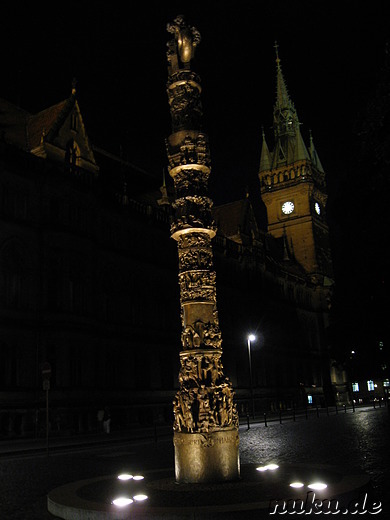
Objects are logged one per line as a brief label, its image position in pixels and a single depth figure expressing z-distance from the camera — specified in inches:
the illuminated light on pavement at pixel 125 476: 478.3
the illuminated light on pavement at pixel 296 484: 390.9
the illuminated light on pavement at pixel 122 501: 346.3
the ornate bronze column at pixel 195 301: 450.3
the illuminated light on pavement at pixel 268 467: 495.8
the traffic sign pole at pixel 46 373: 947.3
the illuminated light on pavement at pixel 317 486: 369.9
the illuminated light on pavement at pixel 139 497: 367.6
